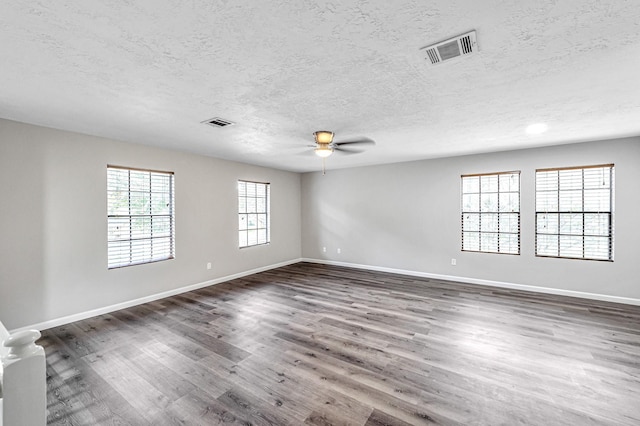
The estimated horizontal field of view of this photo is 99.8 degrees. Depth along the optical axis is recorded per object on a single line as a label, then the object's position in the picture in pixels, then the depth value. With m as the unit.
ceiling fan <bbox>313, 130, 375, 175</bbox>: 3.68
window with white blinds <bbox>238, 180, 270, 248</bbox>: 6.29
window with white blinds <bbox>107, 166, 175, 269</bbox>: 4.15
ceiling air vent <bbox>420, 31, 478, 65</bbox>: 1.74
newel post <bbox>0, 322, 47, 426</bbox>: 0.97
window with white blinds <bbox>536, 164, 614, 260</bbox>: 4.43
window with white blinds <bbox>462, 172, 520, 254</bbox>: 5.13
